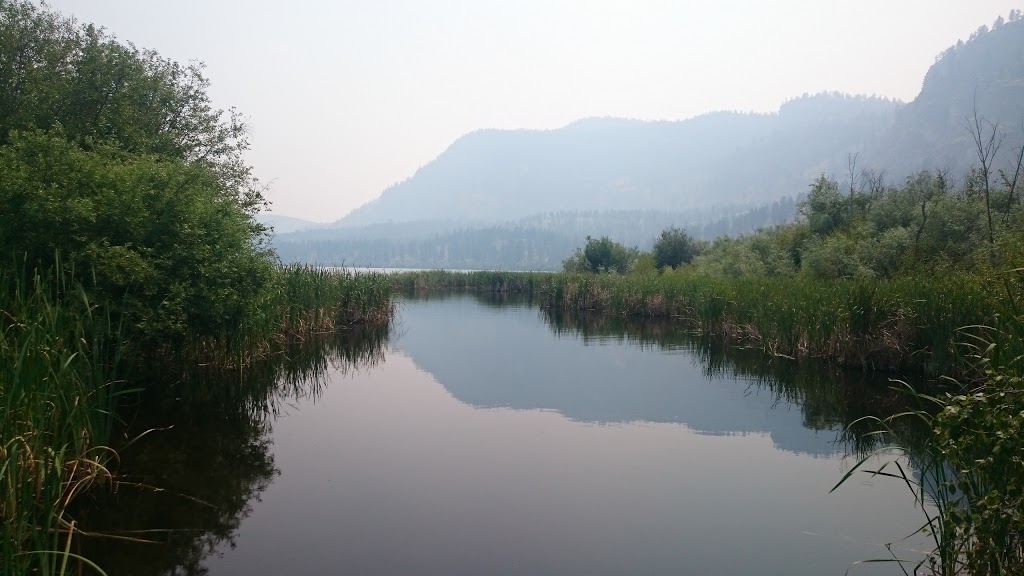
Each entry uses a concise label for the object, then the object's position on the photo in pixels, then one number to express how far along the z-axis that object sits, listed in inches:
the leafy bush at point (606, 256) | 1930.4
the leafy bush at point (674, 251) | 1800.0
